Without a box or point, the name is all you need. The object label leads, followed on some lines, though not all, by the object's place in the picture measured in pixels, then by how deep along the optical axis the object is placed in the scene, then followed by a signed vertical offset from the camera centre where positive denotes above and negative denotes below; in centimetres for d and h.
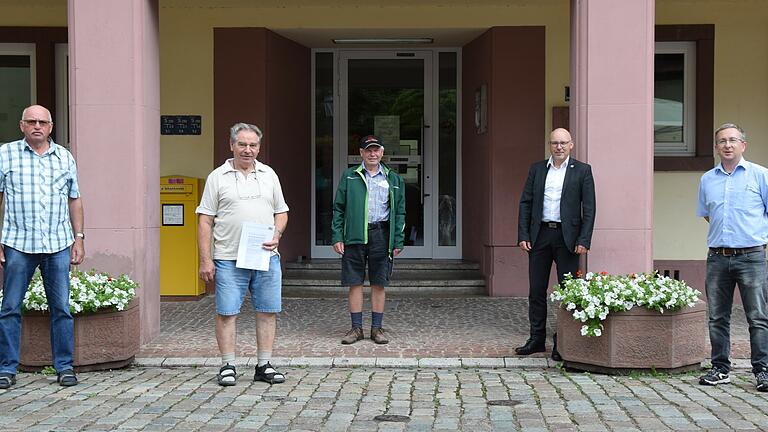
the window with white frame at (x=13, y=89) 1177 +122
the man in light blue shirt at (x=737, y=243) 674 -35
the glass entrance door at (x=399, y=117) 1276 +97
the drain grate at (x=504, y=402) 628 -136
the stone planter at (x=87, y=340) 720 -111
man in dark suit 757 -23
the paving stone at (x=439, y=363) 761 -134
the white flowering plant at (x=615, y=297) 707 -76
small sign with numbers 1157 +78
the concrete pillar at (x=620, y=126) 789 +53
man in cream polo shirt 675 -33
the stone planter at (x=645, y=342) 710 -109
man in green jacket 848 -34
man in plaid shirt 668 -31
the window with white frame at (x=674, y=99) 1143 +109
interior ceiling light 1212 +187
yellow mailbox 1117 -56
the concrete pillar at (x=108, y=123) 809 +55
